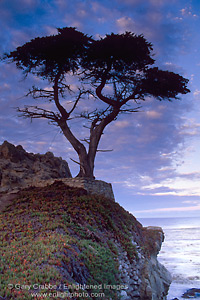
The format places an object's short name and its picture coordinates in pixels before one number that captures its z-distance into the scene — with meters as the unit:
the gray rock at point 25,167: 16.67
